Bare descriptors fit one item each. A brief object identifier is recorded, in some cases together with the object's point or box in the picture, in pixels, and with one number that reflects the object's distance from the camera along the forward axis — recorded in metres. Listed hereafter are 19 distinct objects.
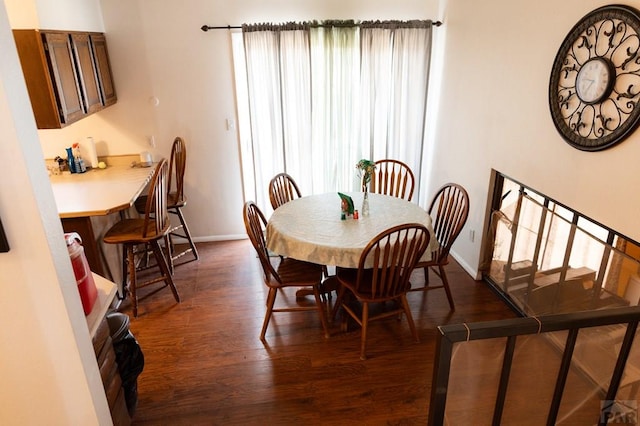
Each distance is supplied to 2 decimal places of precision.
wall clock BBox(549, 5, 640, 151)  1.94
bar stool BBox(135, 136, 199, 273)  3.81
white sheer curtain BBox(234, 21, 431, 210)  3.83
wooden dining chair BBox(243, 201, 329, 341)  2.73
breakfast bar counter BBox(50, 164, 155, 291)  2.87
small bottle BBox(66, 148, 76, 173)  3.64
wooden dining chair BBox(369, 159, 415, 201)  3.78
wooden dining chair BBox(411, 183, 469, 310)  2.98
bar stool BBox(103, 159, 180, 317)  3.08
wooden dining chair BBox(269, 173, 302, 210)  3.39
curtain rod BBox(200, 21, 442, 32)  3.72
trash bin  2.08
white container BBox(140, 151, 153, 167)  3.91
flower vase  3.13
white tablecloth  2.65
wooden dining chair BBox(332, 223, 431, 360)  2.47
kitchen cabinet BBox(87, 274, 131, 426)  1.76
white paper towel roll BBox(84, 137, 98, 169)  3.73
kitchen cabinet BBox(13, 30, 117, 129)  2.66
